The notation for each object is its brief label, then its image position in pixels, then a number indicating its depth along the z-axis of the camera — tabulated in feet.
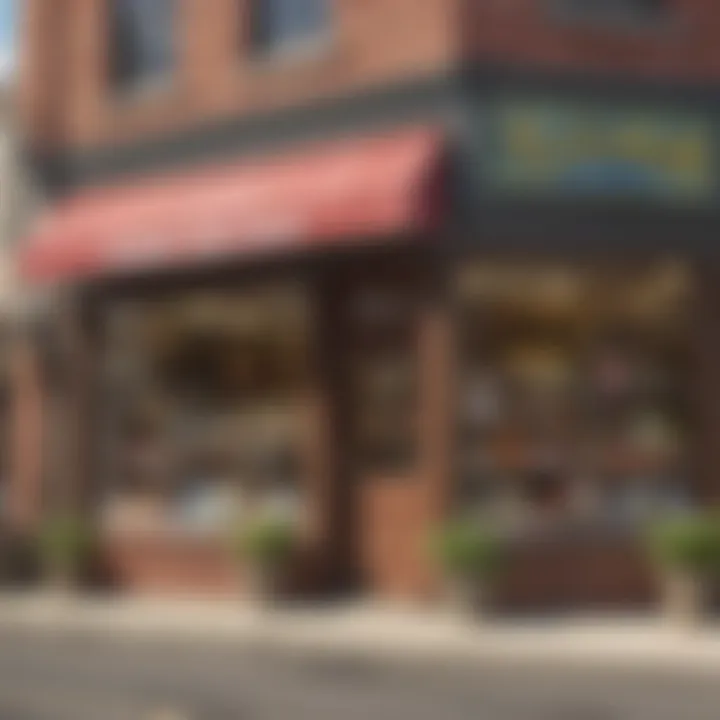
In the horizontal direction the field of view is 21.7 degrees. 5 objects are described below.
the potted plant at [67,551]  67.31
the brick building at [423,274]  60.03
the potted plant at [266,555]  60.64
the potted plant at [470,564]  55.62
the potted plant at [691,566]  53.83
